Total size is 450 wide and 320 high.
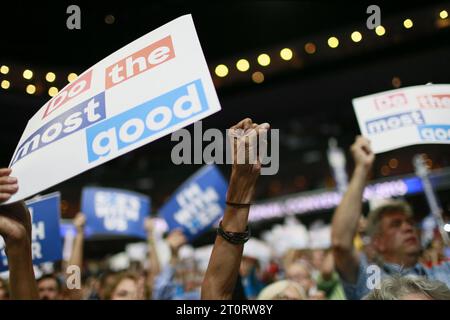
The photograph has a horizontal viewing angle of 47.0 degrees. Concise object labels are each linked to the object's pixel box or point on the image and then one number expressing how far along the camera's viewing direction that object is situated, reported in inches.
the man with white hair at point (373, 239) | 79.3
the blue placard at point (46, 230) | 82.7
